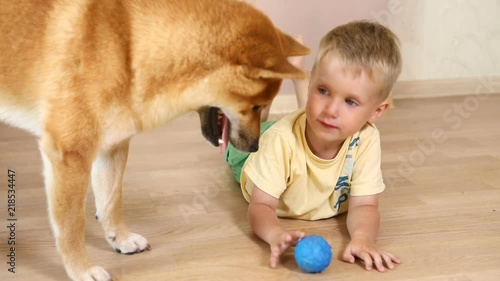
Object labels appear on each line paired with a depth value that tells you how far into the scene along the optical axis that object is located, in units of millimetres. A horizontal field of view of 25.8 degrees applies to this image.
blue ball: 1917
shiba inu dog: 1815
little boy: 2033
